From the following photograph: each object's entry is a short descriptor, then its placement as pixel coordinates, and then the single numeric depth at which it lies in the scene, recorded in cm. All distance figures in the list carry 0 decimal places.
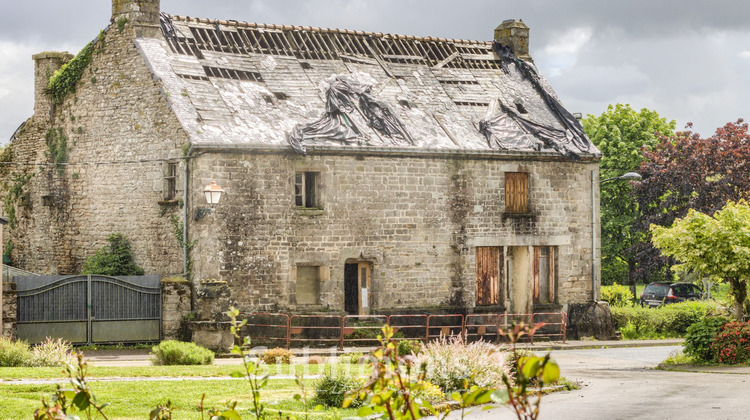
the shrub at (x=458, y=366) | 1444
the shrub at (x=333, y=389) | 1368
